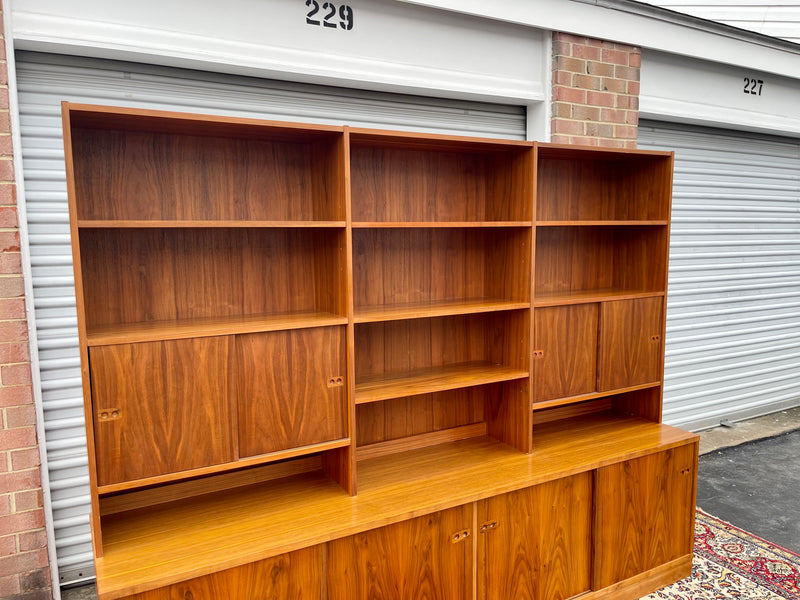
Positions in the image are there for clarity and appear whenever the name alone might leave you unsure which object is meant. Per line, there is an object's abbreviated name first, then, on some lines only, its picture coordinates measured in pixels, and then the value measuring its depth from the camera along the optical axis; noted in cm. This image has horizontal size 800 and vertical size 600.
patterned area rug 284
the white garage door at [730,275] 469
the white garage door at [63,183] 251
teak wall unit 200
